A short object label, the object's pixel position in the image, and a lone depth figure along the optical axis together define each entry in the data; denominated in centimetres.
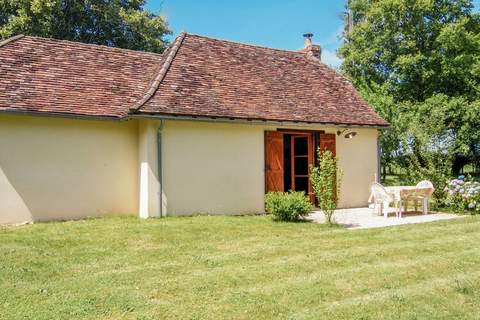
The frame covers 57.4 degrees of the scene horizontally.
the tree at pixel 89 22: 2341
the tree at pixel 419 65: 2272
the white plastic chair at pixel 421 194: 1194
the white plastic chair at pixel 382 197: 1172
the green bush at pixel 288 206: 1050
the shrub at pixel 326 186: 1020
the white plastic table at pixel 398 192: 1180
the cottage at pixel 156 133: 1085
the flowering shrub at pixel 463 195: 1236
